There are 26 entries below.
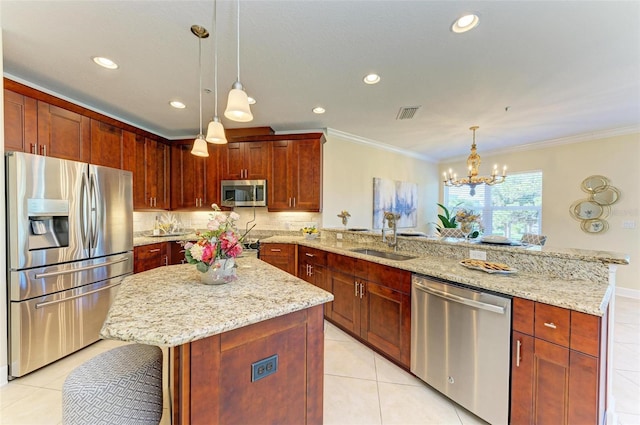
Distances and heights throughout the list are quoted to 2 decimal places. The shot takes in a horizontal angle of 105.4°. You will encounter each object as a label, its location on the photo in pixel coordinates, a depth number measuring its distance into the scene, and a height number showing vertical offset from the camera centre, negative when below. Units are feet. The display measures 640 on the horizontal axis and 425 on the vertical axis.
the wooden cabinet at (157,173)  11.98 +1.78
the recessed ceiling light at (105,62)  6.78 +4.13
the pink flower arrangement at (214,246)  4.28 -0.69
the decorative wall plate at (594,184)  13.00 +1.46
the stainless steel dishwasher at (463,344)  4.89 -3.02
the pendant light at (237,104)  4.37 +1.86
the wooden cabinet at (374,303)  6.75 -3.01
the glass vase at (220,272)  4.50 -1.22
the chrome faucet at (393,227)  9.01 -0.71
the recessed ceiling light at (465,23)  5.25 +4.15
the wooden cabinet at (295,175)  12.40 +1.70
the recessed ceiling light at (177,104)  9.64 +4.17
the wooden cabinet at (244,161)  12.82 +2.51
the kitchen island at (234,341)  2.98 -1.88
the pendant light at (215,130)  5.67 +1.82
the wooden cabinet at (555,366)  3.97 -2.73
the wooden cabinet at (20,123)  6.98 +2.48
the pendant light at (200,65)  5.68 +4.14
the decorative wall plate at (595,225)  12.96 -0.82
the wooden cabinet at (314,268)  9.80 -2.58
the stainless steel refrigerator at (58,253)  6.36 -1.39
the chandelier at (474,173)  12.25 +1.83
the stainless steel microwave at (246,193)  12.72 +0.78
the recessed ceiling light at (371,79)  7.65 +4.17
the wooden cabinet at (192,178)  13.25 +1.63
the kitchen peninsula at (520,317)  4.09 -2.33
